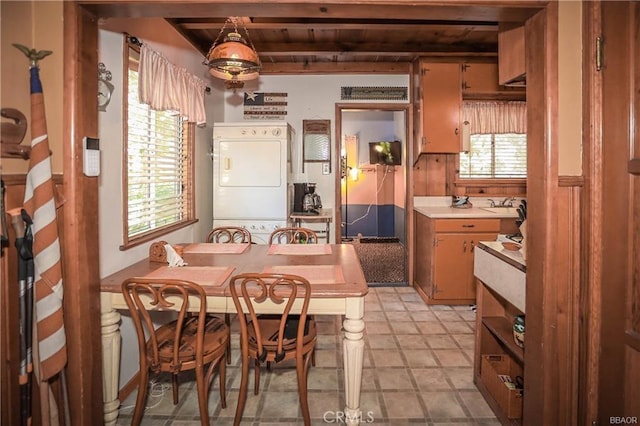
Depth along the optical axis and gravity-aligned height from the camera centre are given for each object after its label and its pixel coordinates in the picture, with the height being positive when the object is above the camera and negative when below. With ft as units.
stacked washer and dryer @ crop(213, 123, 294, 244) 12.27 +0.72
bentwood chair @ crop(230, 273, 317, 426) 5.70 -1.99
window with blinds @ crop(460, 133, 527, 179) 14.49 +1.49
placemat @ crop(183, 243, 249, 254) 8.64 -1.13
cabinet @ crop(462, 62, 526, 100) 13.39 +4.07
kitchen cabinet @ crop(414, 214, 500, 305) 12.46 -1.83
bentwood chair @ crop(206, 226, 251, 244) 10.07 -0.92
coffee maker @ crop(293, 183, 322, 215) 13.98 -0.02
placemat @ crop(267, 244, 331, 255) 8.58 -1.14
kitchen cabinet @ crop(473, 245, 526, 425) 6.20 -2.49
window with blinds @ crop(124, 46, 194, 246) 8.04 +0.71
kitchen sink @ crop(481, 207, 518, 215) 13.13 -0.39
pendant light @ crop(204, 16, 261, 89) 7.46 +2.73
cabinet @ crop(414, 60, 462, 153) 13.38 +3.23
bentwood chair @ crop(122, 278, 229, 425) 5.57 -2.33
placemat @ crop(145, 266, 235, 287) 6.30 -1.28
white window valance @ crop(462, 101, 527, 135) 14.07 +2.97
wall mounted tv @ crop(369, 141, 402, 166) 23.86 +2.83
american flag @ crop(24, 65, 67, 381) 4.43 -0.56
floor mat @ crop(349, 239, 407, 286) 16.06 -3.20
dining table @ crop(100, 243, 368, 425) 6.04 -1.60
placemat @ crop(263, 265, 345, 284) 6.40 -1.29
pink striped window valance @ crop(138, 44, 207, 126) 8.18 +2.65
